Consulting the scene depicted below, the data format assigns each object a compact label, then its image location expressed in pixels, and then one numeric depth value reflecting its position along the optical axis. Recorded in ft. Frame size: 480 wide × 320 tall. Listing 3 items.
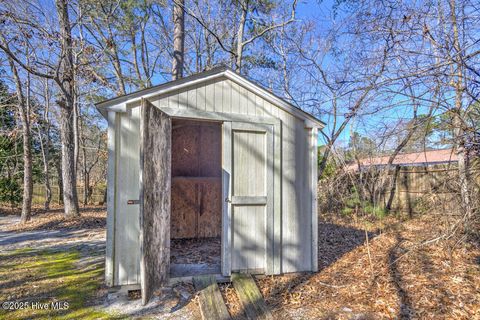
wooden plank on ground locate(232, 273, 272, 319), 9.05
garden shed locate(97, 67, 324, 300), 10.27
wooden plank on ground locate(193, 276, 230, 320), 8.93
